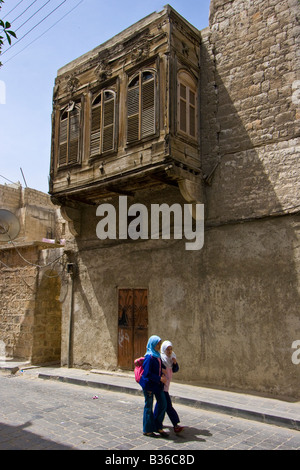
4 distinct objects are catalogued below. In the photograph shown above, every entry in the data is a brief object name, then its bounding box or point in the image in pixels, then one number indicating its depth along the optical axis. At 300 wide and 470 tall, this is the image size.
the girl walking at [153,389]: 5.49
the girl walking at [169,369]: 5.66
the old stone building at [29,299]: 12.53
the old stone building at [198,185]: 7.91
